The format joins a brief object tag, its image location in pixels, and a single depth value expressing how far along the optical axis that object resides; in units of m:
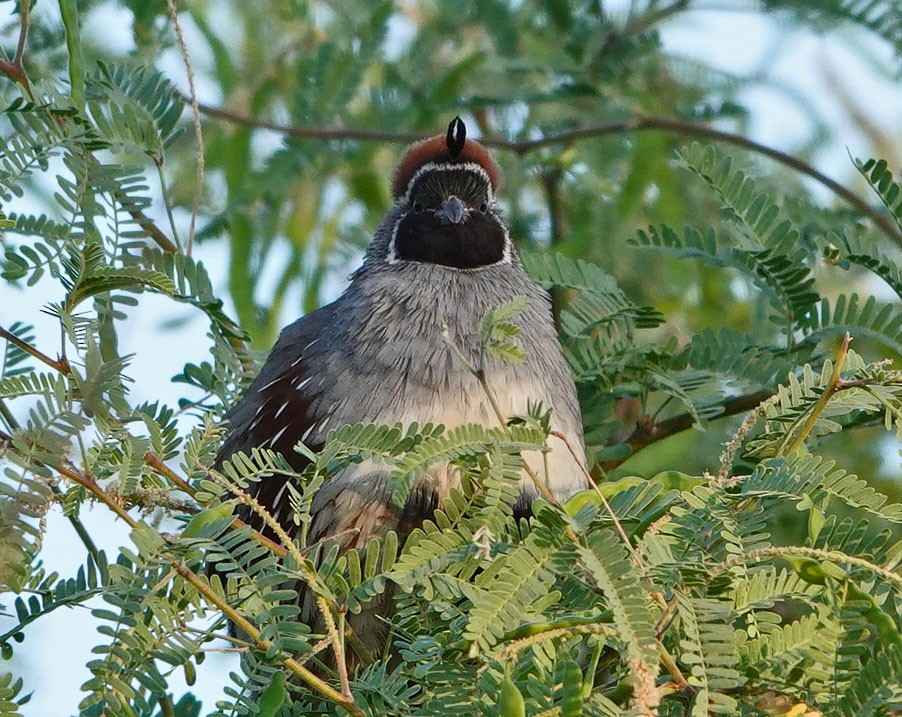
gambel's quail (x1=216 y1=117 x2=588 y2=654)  6.71
